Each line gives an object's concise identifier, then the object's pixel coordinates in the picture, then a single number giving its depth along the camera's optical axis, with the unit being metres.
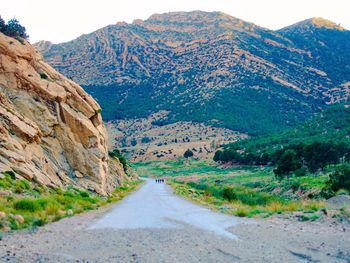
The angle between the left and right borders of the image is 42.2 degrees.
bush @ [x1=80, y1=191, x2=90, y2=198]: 30.44
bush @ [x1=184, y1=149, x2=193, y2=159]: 130.06
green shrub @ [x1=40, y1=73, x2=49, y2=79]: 38.56
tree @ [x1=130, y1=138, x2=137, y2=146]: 153.38
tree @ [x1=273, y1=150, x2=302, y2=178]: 58.88
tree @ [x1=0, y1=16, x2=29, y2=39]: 39.09
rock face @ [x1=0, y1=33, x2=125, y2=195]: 30.20
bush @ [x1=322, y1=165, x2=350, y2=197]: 34.58
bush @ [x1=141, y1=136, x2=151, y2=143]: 151.73
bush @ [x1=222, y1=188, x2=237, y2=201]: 38.86
